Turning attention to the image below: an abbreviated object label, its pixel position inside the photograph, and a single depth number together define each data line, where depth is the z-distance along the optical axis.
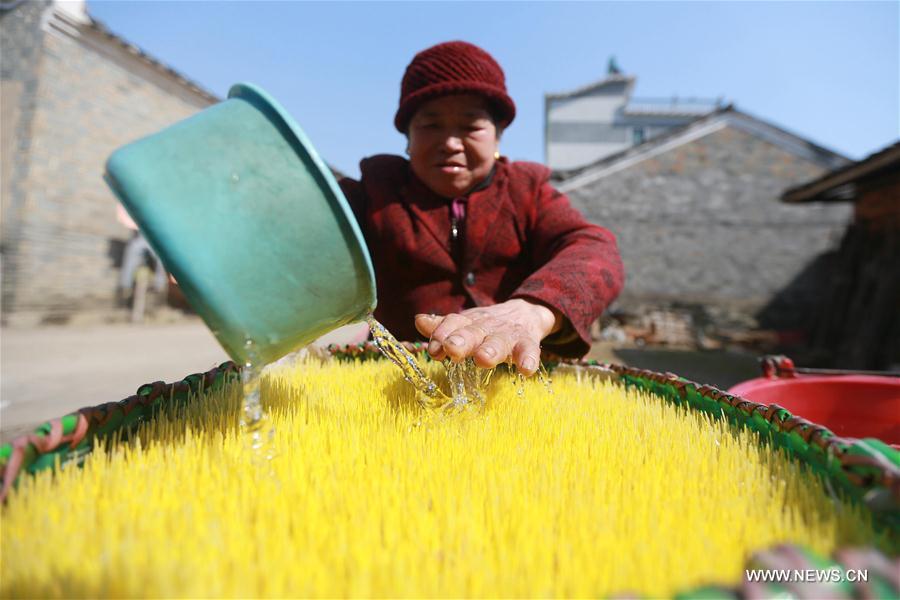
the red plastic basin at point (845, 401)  1.14
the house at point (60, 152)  6.16
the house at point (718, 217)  7.24
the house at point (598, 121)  19.80
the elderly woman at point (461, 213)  1.12
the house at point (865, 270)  4.25
